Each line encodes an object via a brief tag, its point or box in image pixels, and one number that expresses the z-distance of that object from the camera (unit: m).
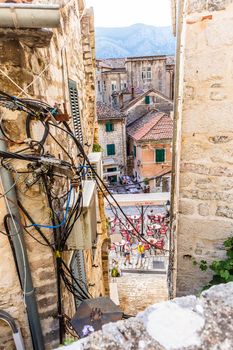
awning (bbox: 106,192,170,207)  13.85
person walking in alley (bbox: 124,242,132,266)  13.87
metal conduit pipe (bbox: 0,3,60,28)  2.00
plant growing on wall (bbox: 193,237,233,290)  3.11
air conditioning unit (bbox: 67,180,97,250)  3.25
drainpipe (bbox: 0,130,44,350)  2.55
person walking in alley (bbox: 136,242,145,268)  13.73
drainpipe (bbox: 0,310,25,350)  2.89
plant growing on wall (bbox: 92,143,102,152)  8.14
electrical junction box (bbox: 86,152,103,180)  5.99
